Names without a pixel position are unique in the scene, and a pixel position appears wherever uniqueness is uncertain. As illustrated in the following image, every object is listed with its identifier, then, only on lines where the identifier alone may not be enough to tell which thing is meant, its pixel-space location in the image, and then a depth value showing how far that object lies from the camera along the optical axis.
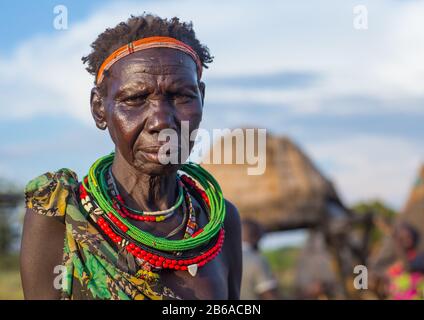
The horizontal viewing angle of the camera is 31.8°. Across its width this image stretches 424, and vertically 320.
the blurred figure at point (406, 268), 7.12
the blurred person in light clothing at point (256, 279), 6.23
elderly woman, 2.40
